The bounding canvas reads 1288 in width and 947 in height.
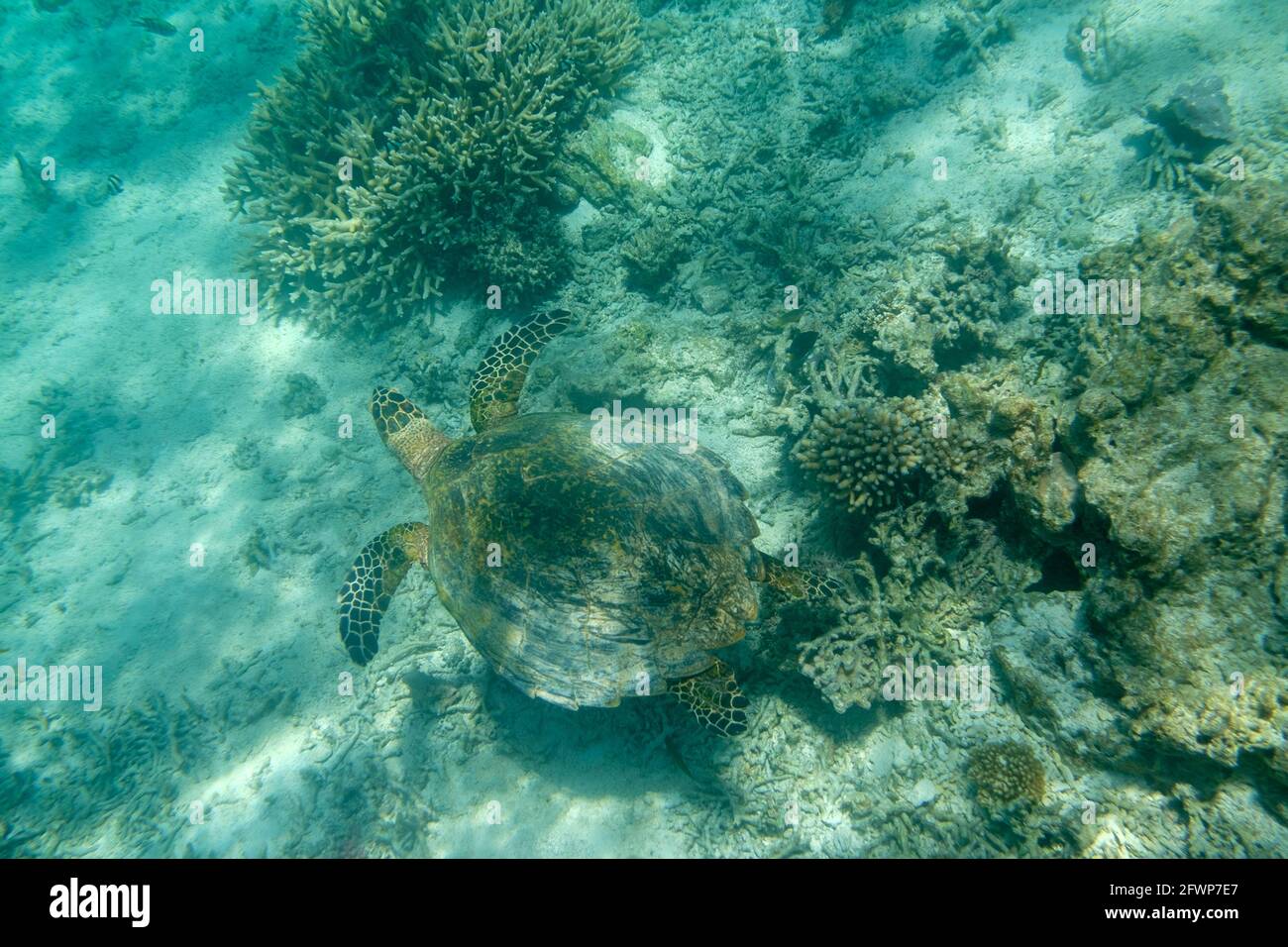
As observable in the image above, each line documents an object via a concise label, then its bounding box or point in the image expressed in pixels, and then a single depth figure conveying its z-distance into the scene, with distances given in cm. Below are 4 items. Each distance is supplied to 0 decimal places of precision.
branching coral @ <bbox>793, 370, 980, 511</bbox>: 386
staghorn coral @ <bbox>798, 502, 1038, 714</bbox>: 384
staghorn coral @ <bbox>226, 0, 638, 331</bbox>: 599
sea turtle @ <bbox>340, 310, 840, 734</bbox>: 372
